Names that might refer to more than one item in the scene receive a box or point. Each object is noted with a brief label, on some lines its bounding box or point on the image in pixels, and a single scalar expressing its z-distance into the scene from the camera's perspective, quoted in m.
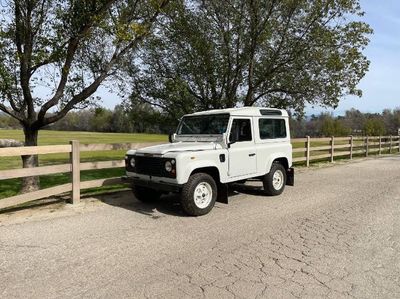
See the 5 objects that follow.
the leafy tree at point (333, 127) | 77.64
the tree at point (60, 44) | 8.67
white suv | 6.71
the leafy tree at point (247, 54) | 13.08
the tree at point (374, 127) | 62.43
